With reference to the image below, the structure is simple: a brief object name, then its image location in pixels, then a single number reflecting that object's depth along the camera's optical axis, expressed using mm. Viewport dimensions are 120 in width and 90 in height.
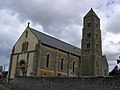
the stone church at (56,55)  29943
